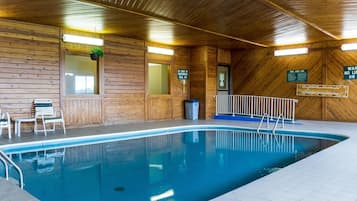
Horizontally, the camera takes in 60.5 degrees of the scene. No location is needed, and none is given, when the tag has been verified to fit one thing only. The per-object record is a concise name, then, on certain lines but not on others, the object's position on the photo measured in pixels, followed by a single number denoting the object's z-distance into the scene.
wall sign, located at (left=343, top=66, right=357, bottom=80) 10.27
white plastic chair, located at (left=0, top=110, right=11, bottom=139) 6.95
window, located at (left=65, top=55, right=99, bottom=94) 9.10
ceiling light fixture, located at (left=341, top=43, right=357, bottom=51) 10.18
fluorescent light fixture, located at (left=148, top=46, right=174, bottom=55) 10.79
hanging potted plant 8.45
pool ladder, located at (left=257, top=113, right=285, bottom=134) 8.74
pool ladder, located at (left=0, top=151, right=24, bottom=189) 3.28
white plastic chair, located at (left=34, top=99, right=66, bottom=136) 7.75
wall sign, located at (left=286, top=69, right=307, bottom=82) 11.29
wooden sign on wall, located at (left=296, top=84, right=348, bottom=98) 10.50
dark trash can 11.66
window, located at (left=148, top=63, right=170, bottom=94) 11.89
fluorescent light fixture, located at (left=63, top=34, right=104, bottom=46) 8.49
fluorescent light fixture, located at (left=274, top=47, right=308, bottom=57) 11.23
